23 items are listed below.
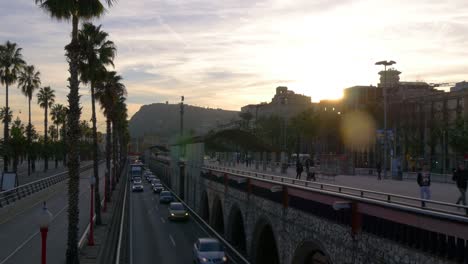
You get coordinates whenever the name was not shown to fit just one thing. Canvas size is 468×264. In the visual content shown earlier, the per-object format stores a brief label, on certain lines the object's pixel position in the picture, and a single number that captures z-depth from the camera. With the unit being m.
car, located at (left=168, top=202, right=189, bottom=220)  45.56
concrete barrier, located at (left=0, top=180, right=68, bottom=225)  38.19
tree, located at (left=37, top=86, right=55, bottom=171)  100.50
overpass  11.20
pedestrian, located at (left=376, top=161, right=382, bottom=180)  36.74
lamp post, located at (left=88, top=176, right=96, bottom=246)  28.67
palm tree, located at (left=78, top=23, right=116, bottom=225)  37.33
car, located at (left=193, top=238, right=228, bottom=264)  25.94
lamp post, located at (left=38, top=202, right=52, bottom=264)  12.74
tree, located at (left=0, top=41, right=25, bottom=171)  58.34
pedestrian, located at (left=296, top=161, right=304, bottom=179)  34.76
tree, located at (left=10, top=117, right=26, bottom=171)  69.38
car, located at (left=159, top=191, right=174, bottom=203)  61.51
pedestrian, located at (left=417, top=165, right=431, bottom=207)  18.22
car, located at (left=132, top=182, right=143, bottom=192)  78.21
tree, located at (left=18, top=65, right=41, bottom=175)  71.88
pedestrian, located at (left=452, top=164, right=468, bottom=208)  17.42
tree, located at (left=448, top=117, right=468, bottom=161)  54.41
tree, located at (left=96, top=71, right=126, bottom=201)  51.16
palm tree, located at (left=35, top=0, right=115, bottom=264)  22.47
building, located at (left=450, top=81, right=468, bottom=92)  93.29
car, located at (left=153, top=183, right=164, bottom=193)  75.75
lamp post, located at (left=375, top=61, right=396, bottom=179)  48.04
